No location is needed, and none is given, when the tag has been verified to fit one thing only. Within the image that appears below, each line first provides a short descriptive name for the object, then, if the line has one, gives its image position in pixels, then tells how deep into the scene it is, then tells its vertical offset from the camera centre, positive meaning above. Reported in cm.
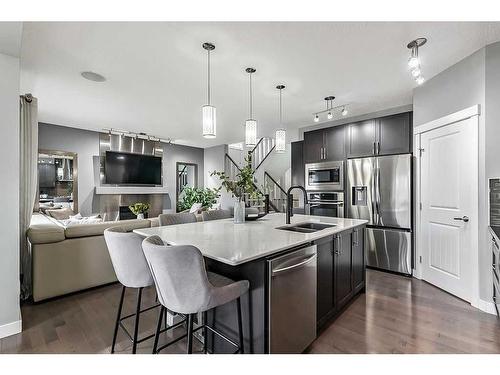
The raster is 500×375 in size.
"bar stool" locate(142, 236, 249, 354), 131 -52
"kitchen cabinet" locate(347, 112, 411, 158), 366 +80
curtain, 271 +13
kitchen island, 150 -62
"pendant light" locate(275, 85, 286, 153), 345 +66
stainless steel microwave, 436 +20
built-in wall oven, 435 -31
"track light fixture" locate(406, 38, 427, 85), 220 +126
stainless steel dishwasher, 151 -75
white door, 266 -22
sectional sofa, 262 -79
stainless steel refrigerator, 354 -30
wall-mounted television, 619 +49
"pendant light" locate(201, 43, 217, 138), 243 +66
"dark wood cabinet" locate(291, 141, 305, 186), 541 +55
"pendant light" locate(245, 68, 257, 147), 296 +66
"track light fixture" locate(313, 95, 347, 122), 371 +131
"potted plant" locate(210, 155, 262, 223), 267 +1
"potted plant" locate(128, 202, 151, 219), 473 -40
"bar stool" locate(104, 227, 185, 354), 172 -52
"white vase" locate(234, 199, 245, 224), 282 -29
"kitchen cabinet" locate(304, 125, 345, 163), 441 +79
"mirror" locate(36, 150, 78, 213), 532 +19
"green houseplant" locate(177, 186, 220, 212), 747 -33
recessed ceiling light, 295 +136
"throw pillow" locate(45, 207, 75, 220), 513 -54
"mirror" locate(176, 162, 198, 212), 766 +34
